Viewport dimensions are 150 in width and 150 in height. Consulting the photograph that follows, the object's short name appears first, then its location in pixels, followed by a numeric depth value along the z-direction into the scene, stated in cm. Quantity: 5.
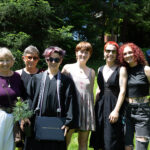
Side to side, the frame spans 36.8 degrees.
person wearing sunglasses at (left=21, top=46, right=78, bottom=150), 325
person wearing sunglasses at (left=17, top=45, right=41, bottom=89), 391
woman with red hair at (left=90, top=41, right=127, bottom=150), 358
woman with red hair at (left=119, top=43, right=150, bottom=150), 345
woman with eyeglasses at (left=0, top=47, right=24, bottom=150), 320
